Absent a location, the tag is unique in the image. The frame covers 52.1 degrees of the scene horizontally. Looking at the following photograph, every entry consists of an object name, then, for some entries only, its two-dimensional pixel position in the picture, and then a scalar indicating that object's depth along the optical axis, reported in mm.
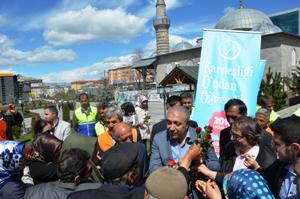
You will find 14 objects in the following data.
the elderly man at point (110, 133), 3747
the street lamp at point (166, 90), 16109
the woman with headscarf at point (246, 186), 1889
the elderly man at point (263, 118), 4918
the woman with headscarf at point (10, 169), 2793
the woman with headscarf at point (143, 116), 6951
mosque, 18953
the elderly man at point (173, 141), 3354
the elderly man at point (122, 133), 3691
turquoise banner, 5500
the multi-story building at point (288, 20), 69375
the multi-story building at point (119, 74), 154575
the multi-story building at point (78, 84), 179750
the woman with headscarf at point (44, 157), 2947
